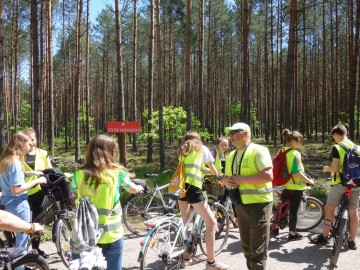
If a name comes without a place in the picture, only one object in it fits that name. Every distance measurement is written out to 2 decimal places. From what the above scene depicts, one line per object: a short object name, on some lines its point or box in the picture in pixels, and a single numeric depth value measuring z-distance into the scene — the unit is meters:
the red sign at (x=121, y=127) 10.77
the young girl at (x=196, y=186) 4.66
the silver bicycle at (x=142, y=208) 6.76
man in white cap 3.88
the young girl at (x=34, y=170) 5.16
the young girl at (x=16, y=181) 4.30
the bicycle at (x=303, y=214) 6.55
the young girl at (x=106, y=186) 2.95
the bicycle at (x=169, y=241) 4.36
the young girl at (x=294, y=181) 6.06
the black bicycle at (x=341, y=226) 5.05
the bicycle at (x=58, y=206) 5.02
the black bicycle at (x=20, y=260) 3.29
